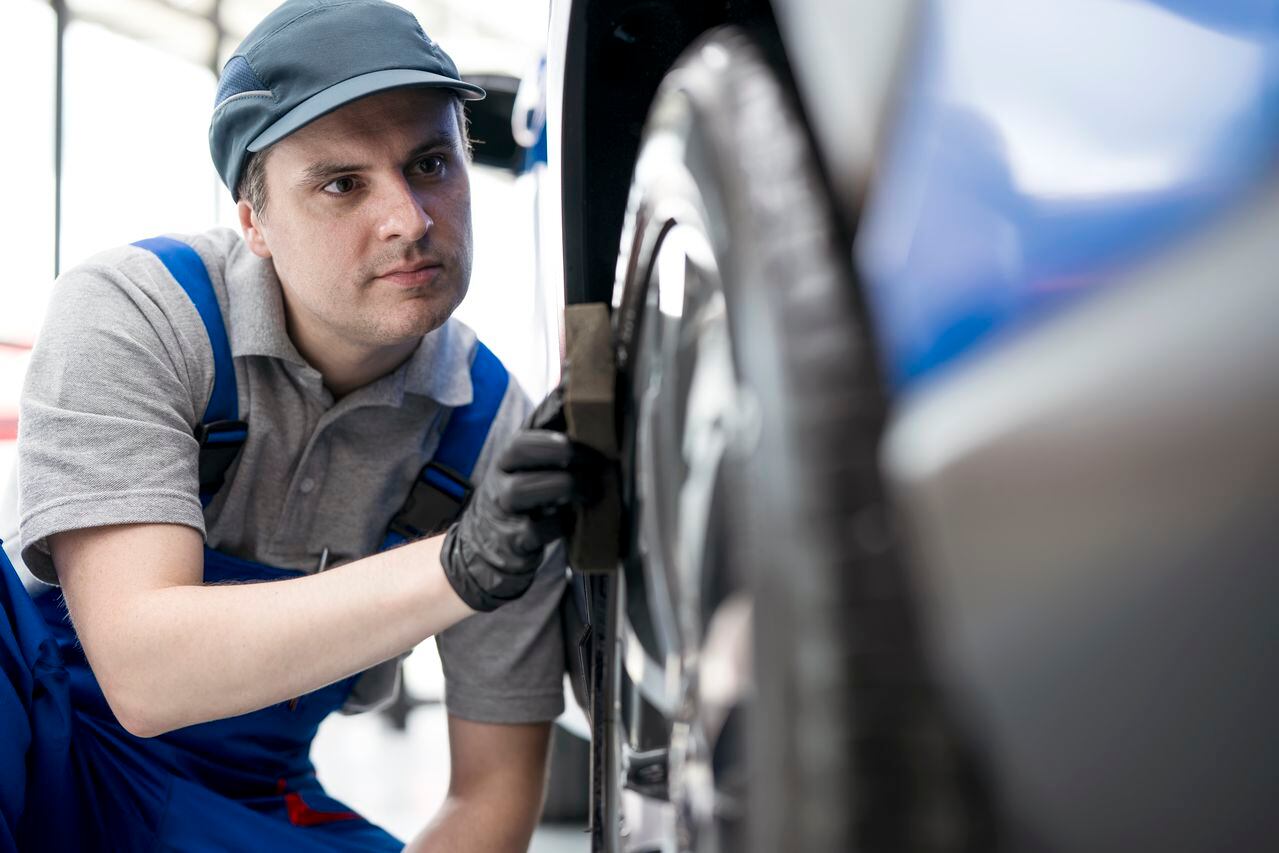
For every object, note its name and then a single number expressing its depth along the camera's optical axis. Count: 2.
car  0.41
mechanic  1.03
